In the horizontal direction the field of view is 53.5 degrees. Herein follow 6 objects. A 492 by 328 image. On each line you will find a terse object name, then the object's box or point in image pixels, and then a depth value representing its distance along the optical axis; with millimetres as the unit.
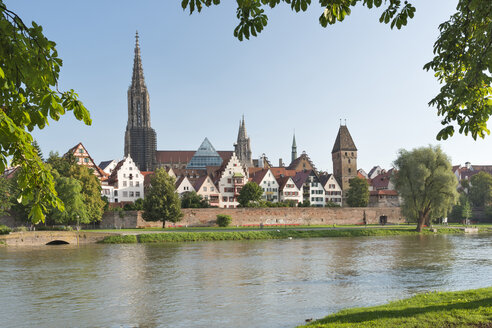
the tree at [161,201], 67125
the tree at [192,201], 78375
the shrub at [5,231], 50906
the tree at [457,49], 6859
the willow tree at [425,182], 59188
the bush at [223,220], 74481
